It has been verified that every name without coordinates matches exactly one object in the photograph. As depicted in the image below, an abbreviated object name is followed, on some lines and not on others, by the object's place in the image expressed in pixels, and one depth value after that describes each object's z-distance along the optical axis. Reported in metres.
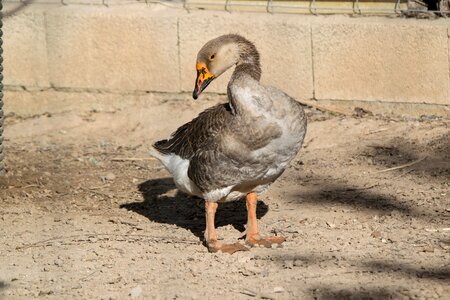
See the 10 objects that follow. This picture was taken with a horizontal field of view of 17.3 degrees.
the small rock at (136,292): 8.57
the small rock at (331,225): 10.35
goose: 9.34
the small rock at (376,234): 9.81
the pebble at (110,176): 12.85
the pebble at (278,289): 8.45
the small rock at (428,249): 9.17
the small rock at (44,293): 8.78
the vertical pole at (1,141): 12.66
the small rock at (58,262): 9.57
